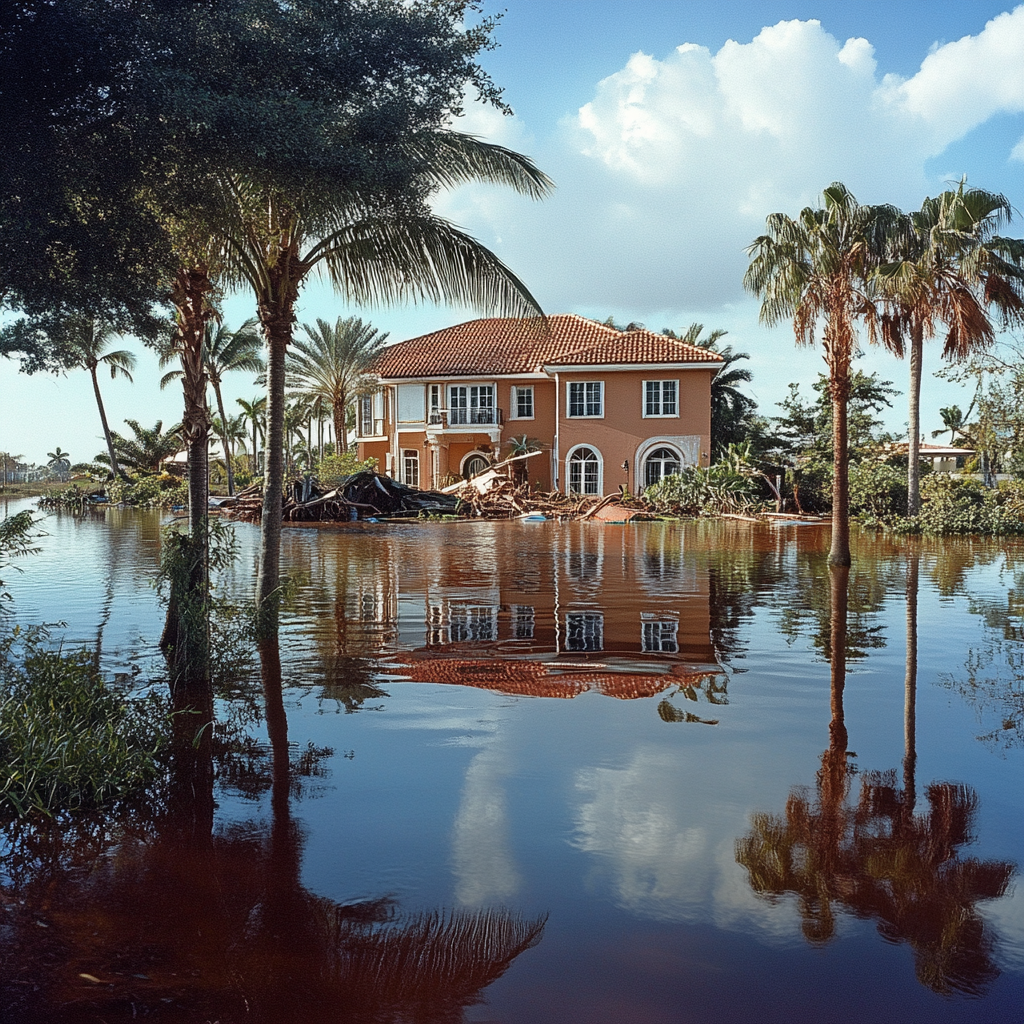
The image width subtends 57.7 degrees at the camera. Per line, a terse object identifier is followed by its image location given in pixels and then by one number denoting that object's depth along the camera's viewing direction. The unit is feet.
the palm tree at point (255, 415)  164.86
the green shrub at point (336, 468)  131.82
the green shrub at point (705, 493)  106.32
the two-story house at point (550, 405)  122.62
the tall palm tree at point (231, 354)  151.23
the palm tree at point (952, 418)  236.02
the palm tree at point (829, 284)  50.62
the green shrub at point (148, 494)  144.56
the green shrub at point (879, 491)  91.76
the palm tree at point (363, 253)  28.60
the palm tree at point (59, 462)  314.14
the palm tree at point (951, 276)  73.87
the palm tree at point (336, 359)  154.20
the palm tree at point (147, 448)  182.50
